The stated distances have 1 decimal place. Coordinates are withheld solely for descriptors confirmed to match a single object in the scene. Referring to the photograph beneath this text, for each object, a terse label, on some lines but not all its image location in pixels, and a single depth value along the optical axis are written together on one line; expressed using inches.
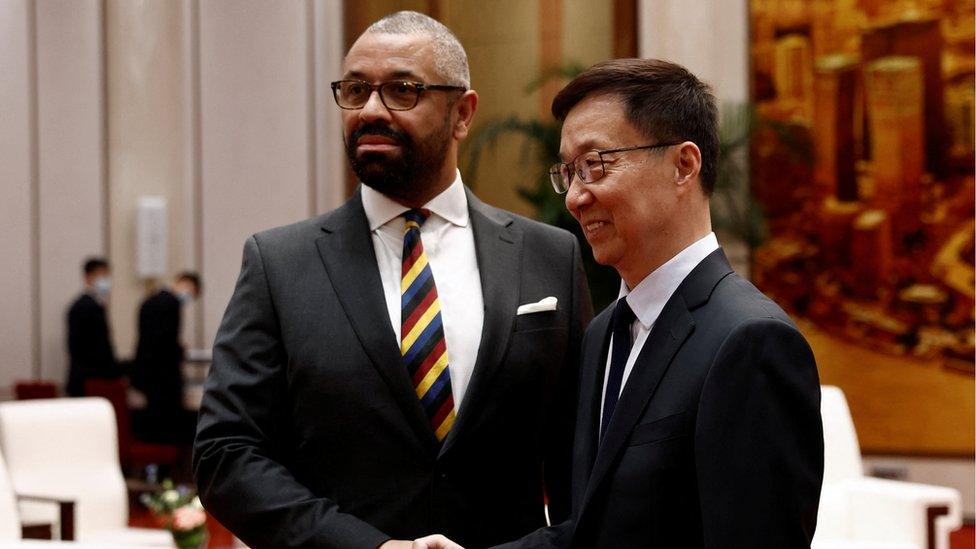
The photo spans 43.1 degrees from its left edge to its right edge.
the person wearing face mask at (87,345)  377.7
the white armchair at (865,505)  202.8
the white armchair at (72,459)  214.7
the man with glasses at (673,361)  56.3
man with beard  79.7
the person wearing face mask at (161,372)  343.9
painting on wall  307.7
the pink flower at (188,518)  170.4
